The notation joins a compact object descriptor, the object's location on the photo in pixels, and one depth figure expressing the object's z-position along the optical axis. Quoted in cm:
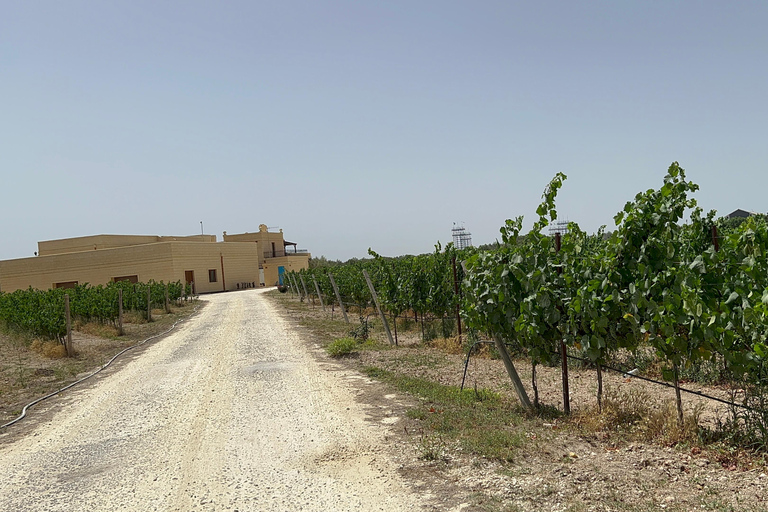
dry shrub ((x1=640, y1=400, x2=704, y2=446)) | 509
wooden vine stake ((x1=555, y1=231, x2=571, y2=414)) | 631
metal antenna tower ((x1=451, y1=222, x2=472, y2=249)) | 5959
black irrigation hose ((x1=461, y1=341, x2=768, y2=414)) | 453
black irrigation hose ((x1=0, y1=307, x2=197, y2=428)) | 851
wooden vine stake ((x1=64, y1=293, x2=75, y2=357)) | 1378
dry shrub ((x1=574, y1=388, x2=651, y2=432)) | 571
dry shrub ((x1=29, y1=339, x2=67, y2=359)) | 1420
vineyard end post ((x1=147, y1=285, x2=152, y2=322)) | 2424
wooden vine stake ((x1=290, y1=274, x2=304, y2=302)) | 3409
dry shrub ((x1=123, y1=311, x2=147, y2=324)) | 2416
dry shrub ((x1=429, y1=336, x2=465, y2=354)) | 1184
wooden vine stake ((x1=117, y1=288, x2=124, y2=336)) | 1967
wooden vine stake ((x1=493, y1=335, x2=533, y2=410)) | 675
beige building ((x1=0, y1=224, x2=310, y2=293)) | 4994
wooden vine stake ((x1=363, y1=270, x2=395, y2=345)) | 1352
